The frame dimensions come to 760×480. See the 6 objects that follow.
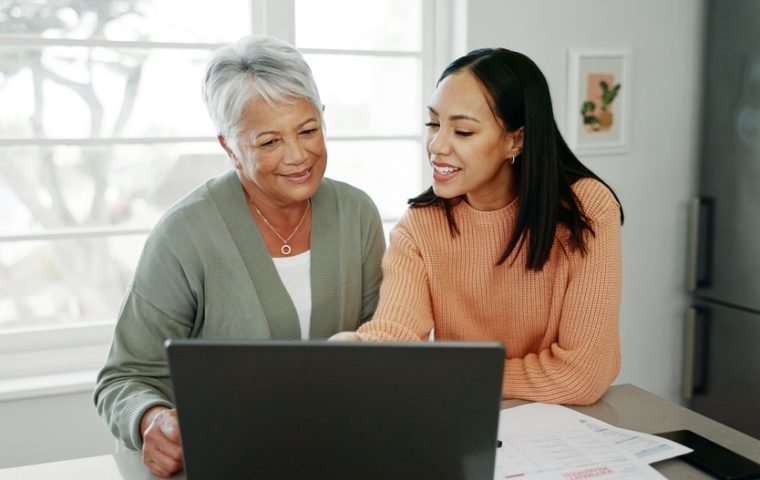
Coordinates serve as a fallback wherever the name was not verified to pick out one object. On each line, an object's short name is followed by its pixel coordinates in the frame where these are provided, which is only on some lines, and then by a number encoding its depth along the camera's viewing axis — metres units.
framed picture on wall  2.68
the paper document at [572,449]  1.04
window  2.23
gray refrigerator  2.57
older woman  1.41
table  1.09
